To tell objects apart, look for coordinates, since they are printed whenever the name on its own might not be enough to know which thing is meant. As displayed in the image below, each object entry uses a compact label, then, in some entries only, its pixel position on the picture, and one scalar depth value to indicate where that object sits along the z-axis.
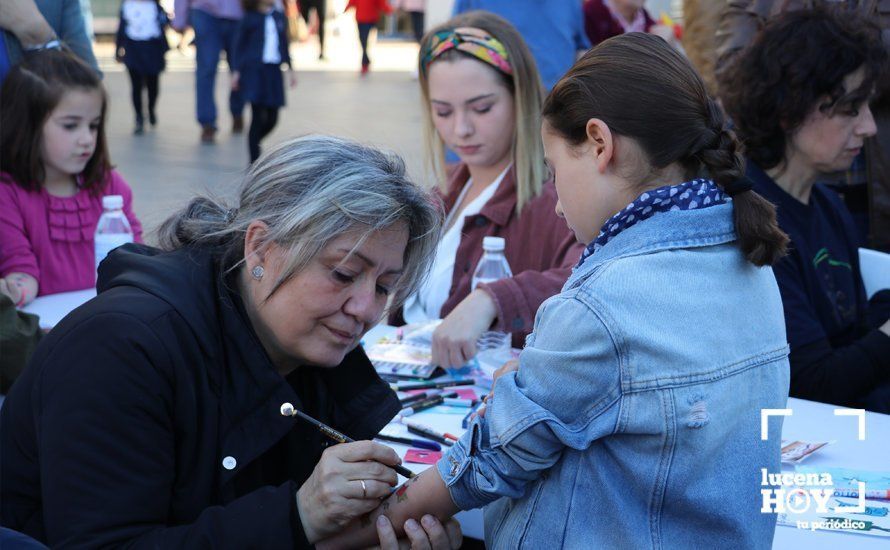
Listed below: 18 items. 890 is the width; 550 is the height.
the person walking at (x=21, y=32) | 3.71
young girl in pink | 3.35
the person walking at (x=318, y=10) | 17.16
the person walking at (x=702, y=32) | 4.94
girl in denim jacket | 1.46
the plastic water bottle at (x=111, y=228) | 3.14
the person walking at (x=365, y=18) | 15.40
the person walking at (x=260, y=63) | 8.38
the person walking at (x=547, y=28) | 5.09
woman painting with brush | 1.56
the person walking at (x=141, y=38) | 9.64
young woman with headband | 2.97
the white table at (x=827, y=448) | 1.80
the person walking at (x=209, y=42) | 9.34
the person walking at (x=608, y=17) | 5.71
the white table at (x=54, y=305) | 2.95
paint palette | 2.52
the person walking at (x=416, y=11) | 17.80
